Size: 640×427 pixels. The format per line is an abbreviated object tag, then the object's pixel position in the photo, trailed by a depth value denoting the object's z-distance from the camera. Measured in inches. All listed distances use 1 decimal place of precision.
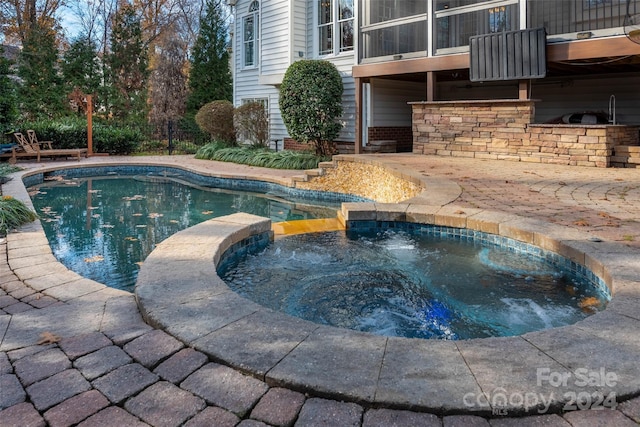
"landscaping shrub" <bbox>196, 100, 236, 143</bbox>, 556.4
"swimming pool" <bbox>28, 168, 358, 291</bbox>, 188.5
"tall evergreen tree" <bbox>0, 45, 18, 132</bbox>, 403.2
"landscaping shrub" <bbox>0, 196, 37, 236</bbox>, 189.0
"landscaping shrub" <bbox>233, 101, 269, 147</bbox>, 526.3
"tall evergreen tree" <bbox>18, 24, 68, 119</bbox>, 649.0
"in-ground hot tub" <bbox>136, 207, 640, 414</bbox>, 67.3
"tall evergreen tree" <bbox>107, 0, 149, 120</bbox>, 712.5
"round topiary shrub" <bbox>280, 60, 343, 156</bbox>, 451.5
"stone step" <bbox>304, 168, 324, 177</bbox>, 371.9
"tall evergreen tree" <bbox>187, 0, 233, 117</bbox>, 754.2
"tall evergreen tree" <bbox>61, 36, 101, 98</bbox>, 704.4
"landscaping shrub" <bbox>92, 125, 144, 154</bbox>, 611.5
